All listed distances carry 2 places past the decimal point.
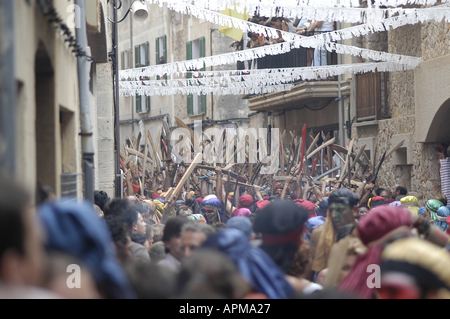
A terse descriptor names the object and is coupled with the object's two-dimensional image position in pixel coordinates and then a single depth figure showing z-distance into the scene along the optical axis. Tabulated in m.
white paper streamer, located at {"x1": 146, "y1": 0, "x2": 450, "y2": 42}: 16.44
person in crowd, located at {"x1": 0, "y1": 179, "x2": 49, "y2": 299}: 3.38
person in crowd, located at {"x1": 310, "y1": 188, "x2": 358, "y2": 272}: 8.66
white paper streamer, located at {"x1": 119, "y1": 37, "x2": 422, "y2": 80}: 19.08
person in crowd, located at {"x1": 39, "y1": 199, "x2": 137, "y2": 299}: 4.14
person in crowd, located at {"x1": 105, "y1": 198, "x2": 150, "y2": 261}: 8.73
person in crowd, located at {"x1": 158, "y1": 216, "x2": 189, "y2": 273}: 7.98
